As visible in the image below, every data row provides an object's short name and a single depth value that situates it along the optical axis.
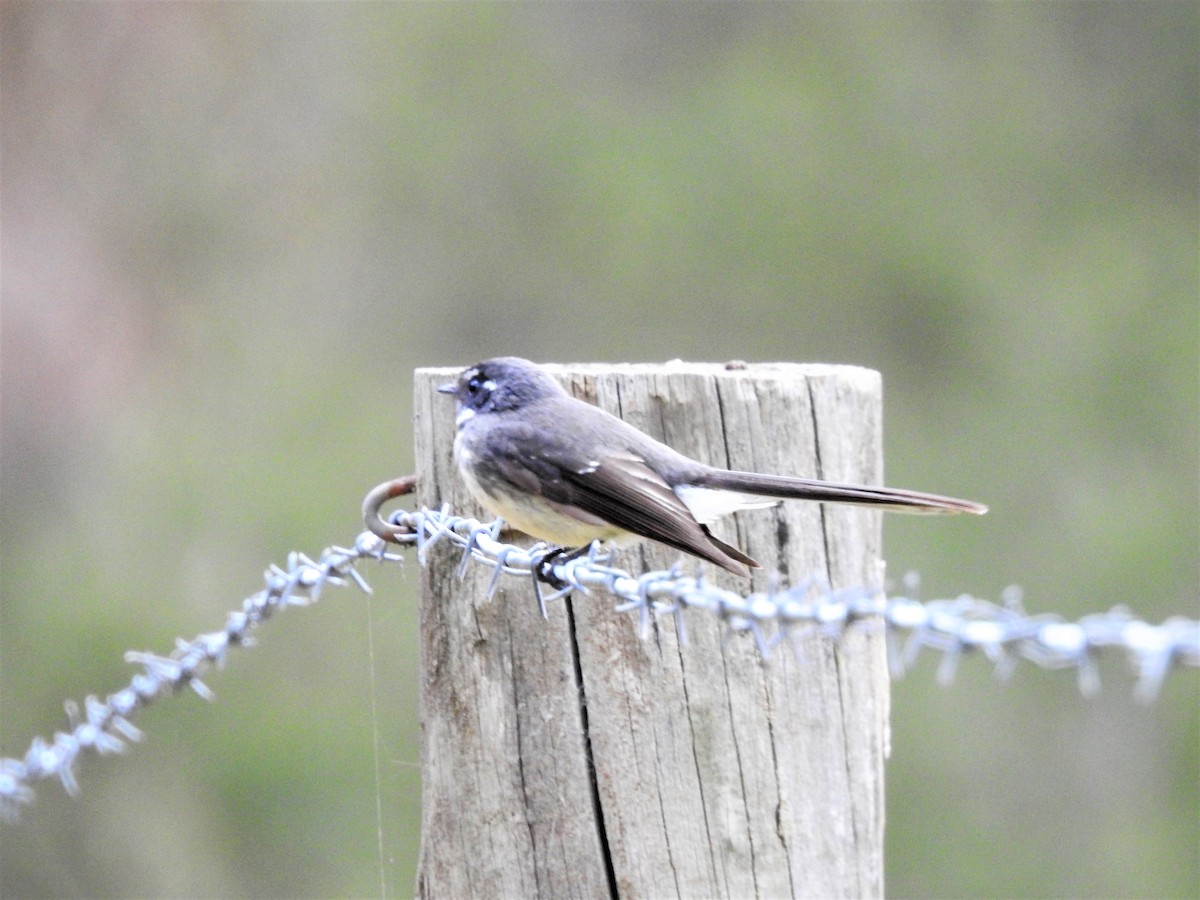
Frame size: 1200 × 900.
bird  5.76
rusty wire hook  6.38
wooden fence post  5.48
